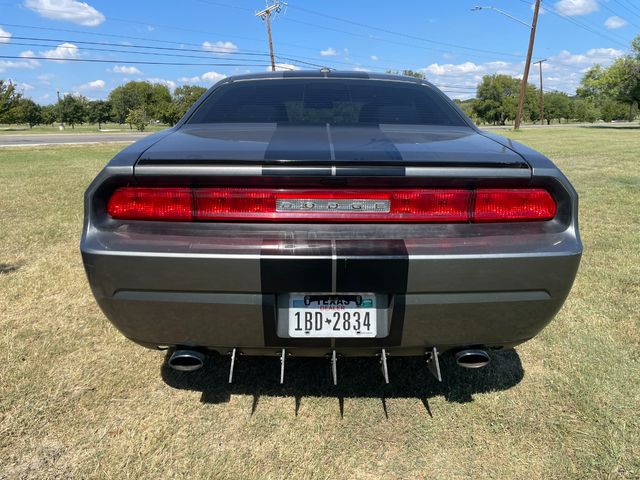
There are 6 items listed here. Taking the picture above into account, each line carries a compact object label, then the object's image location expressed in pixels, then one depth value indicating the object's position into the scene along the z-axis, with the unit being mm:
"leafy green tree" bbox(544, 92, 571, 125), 95312
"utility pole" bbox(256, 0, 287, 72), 34584
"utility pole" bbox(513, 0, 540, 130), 30062
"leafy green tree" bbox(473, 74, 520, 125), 79562
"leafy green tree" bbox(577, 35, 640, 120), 45219
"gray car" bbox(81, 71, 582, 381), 1646
